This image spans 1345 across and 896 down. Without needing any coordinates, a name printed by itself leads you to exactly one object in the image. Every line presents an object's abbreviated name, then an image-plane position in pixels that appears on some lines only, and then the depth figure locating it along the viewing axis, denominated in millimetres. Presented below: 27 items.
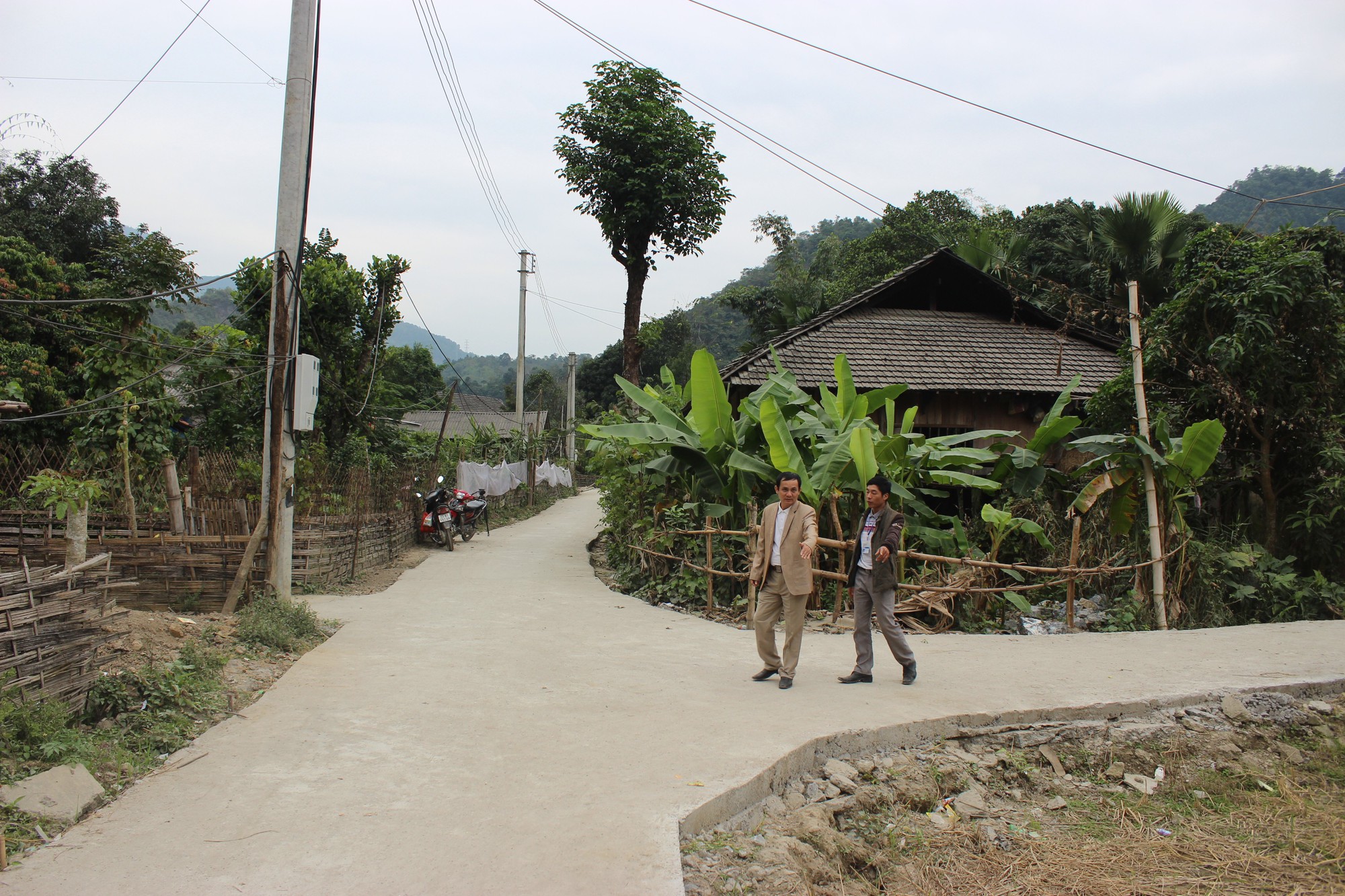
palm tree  15203
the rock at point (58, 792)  3863
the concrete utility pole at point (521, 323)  27952
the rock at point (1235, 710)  6273
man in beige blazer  6223
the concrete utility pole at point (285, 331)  8547
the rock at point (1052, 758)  5559
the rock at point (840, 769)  4969
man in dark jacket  6301
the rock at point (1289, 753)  6025
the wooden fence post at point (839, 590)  9023
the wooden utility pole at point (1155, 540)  8984
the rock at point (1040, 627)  9070
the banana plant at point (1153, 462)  8844
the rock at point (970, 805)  4949
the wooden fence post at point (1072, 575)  8625
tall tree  22047
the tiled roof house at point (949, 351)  14008
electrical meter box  8727
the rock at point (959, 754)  5406
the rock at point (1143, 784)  5464
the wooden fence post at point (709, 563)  9734
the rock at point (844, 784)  4824
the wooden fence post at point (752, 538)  8852
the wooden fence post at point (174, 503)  8914
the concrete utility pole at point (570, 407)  37112
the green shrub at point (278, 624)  7215
